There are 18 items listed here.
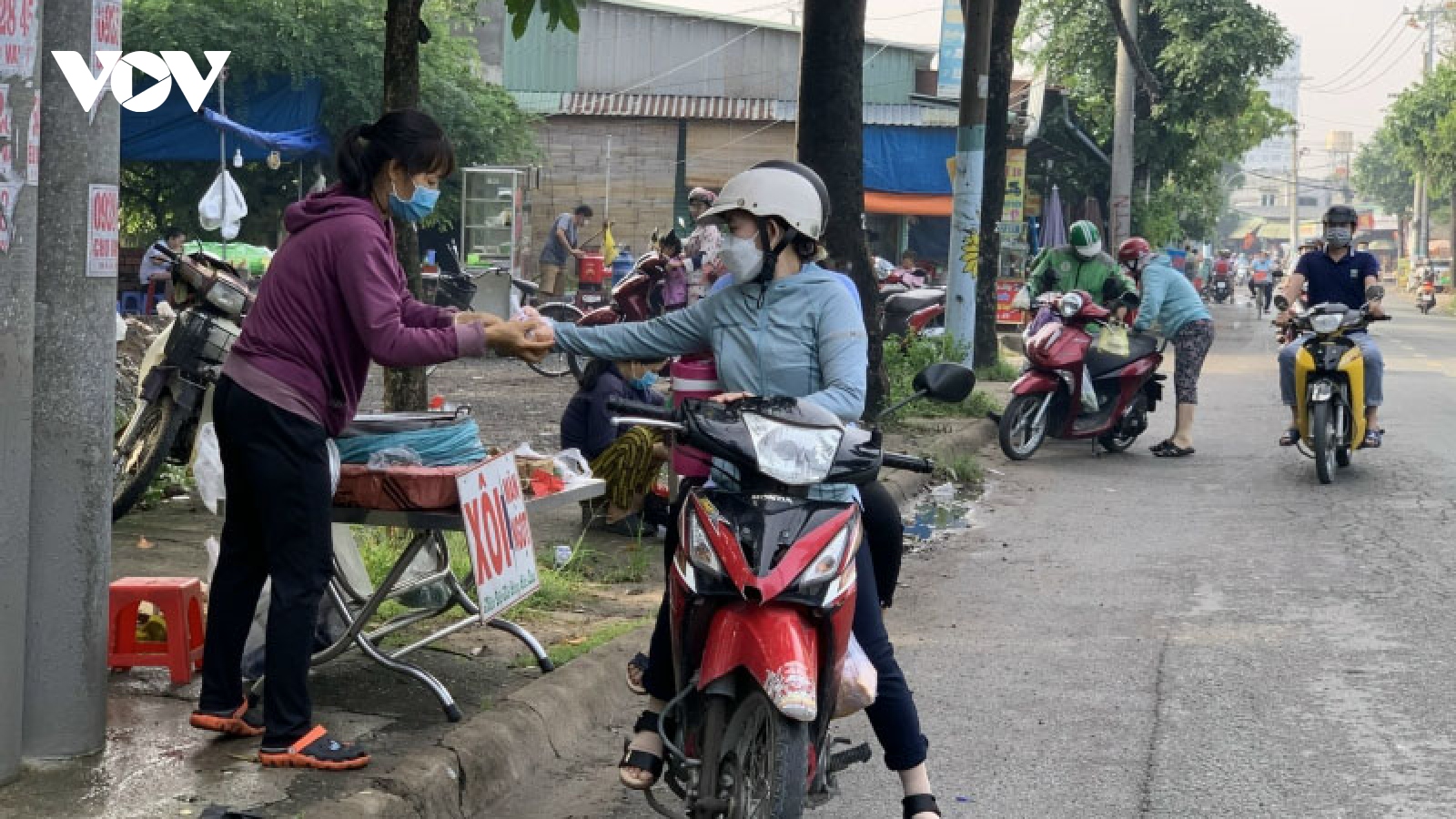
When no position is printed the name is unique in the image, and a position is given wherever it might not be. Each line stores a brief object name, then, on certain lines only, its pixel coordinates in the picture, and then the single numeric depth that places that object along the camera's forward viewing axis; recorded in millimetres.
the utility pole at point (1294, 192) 95188
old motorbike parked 8078
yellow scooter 11914
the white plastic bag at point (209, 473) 5781
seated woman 8695
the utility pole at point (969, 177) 16109
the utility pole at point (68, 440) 4652
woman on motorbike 4727
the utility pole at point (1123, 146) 27656
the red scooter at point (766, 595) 4246
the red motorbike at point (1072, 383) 13203
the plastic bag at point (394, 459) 5336
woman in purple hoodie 4832
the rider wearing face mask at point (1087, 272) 13594
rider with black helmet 12359
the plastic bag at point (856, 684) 4539
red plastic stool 5691
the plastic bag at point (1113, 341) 13422
